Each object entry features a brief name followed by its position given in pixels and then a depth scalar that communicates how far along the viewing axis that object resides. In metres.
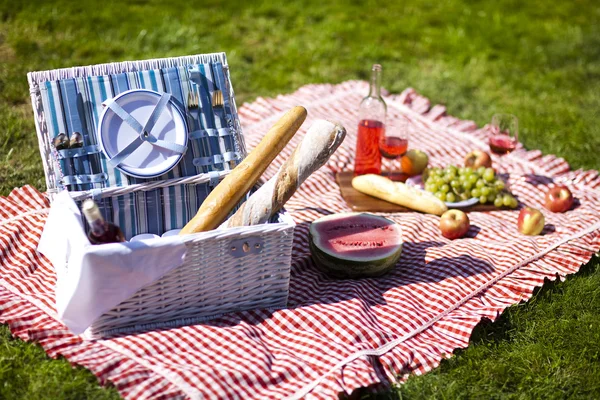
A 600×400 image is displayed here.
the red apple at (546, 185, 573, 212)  4.44
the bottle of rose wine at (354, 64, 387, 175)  4.34
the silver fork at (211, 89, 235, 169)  3.61
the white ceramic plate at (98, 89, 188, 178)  3.43
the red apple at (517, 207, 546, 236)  4.10
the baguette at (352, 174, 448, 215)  4.31
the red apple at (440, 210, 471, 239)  4.06
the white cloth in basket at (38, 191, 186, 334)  2.74
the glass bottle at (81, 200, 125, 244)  2.63
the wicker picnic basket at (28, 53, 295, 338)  3.03
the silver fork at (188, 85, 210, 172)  3.59
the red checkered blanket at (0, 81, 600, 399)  2.84
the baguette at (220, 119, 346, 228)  3.16
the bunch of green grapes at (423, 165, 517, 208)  4.37
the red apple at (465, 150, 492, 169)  4.67
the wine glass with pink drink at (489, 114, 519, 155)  4.45
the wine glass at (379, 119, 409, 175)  4.41
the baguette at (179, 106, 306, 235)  3.22
